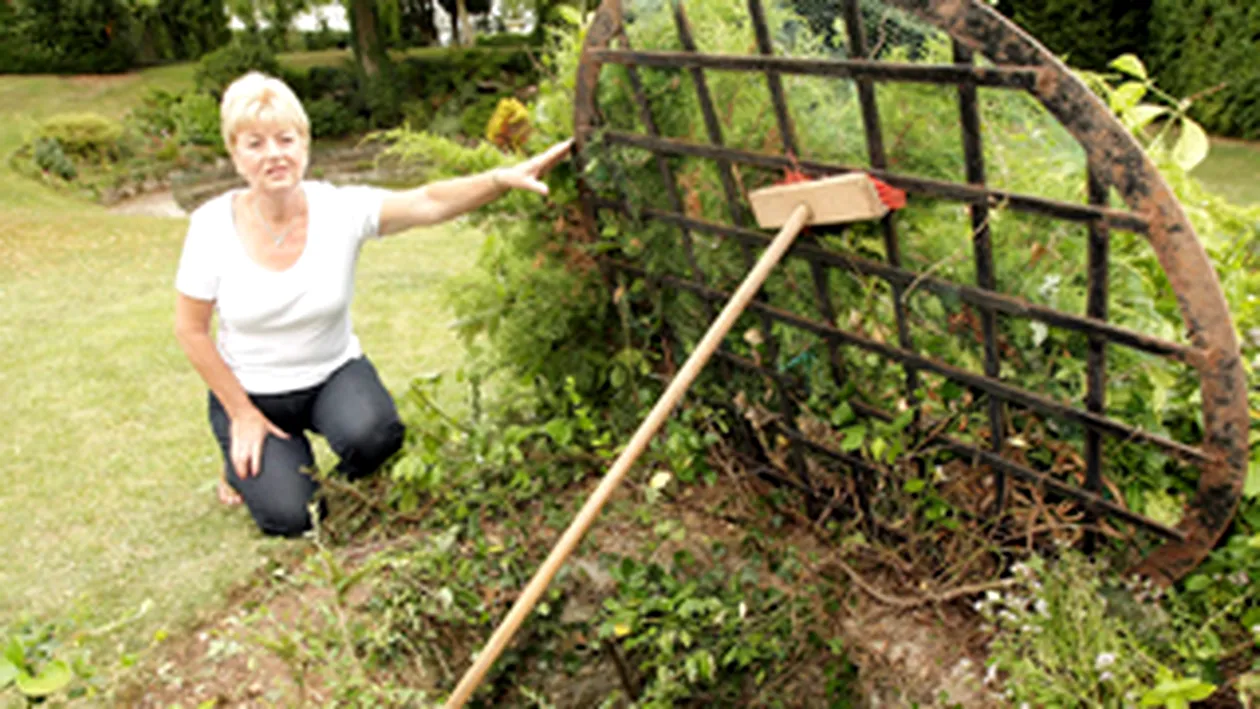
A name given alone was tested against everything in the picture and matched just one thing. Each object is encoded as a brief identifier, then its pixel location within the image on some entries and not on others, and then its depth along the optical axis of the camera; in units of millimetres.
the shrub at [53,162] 12742
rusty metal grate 1675
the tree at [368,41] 17500
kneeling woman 2715
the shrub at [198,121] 15016
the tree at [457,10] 25266
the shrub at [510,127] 3131
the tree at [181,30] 20641
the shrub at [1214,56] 9461
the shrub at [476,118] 16203
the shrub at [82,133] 13367
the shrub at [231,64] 16859
